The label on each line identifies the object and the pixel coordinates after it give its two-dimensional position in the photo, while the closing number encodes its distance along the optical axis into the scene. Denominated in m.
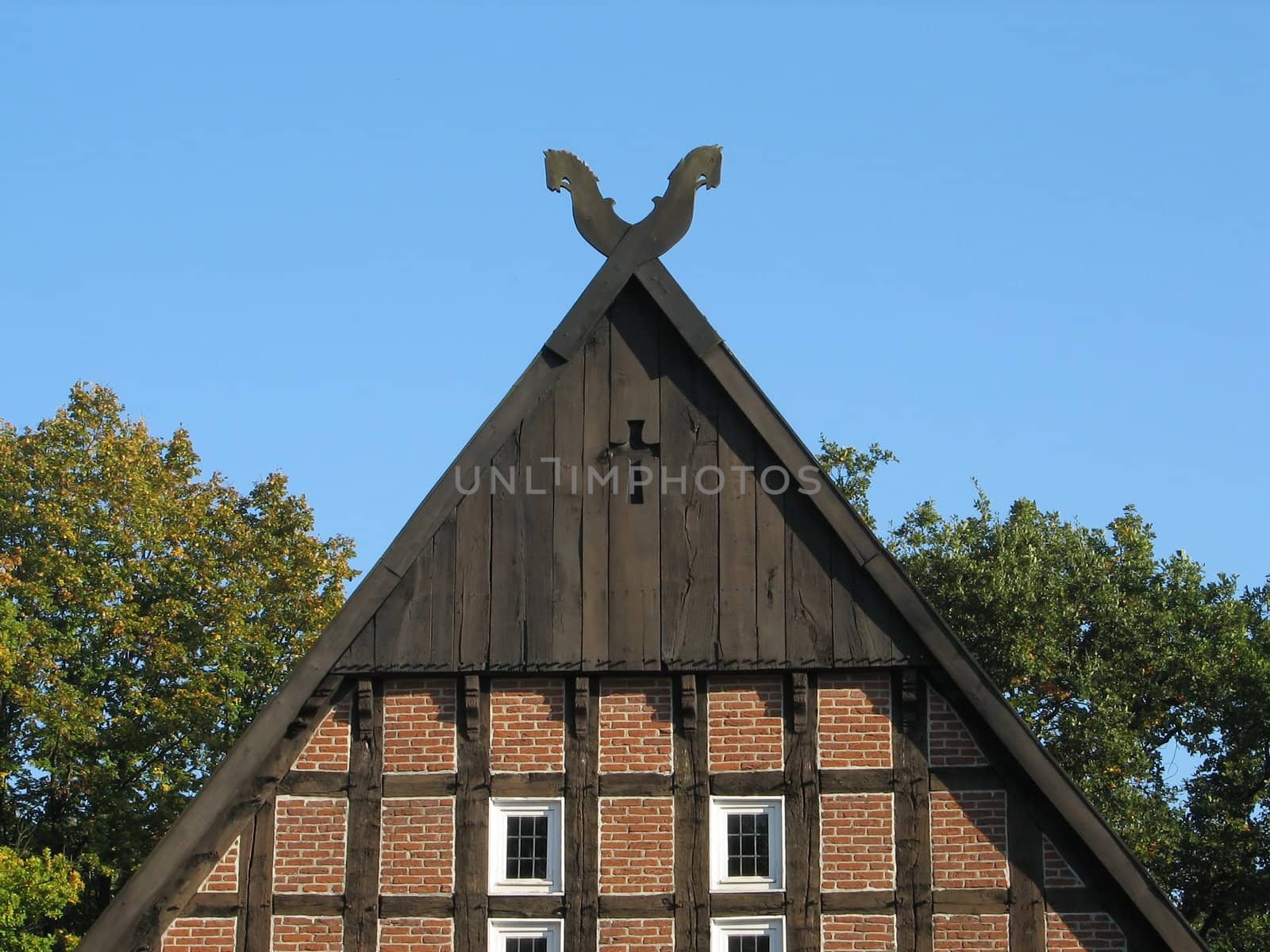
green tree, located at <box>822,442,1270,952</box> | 33.78
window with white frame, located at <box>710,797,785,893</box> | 16.16
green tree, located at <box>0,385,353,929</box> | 36.47
